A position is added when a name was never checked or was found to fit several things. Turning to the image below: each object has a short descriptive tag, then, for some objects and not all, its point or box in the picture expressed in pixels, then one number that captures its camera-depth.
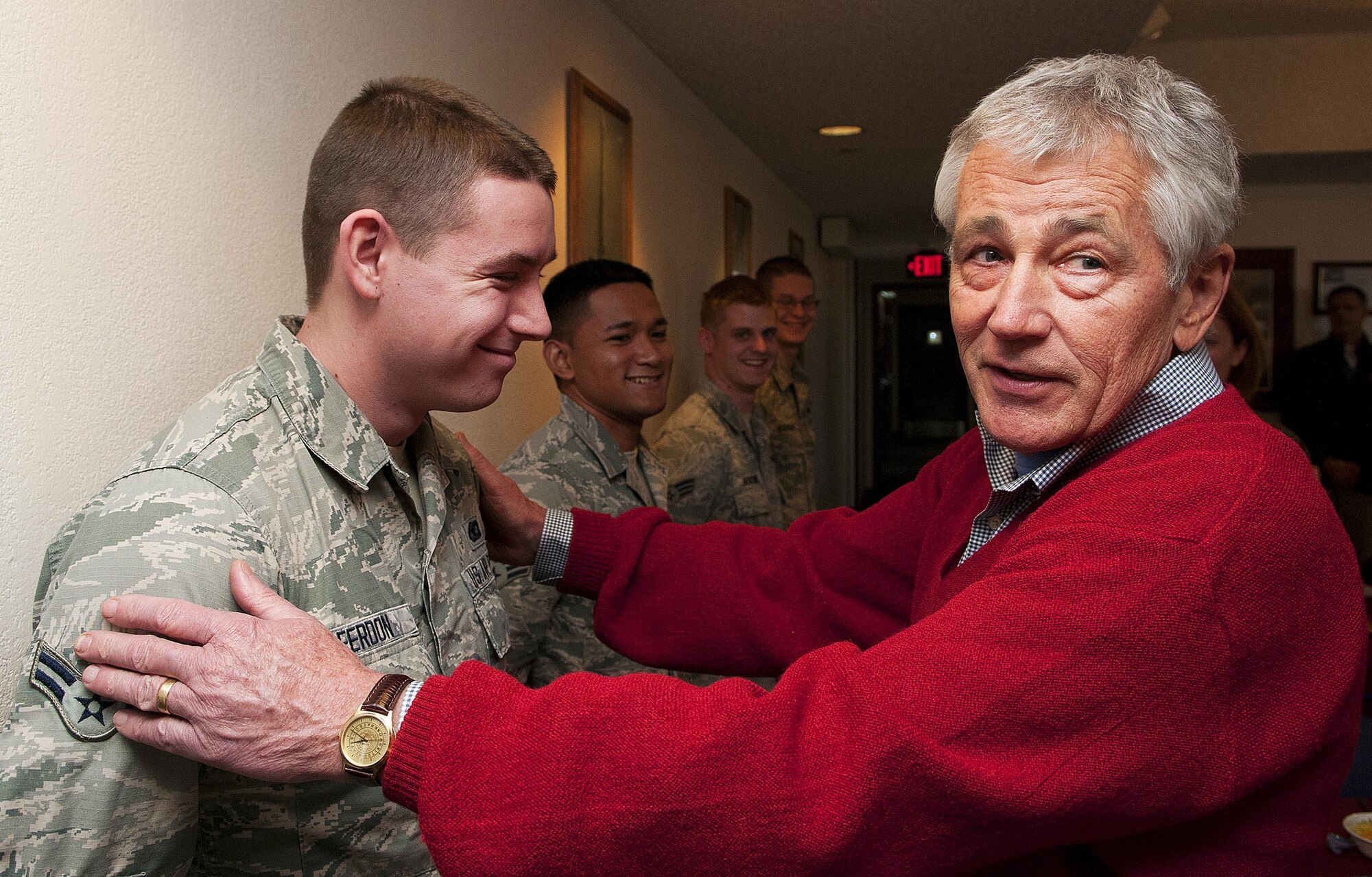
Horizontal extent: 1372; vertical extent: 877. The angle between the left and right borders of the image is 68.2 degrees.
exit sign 7.12
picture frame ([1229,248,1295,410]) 7.32
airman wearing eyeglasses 5.59
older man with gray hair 1.00
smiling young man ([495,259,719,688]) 2.54
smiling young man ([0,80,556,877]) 1.07
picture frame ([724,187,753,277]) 5.91
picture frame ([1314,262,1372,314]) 7.33
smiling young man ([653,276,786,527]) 3.87
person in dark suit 5.61
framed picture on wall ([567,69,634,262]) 3.47
